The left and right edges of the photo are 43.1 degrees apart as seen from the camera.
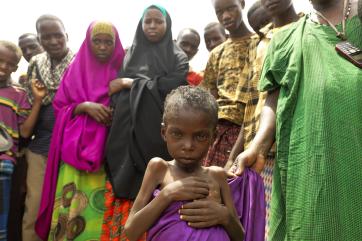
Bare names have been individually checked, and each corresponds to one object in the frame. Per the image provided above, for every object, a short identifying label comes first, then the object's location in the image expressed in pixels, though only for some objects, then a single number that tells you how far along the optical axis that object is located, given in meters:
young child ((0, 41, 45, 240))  3.80
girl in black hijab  3.58
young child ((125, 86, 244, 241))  1.92
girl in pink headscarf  3.71
